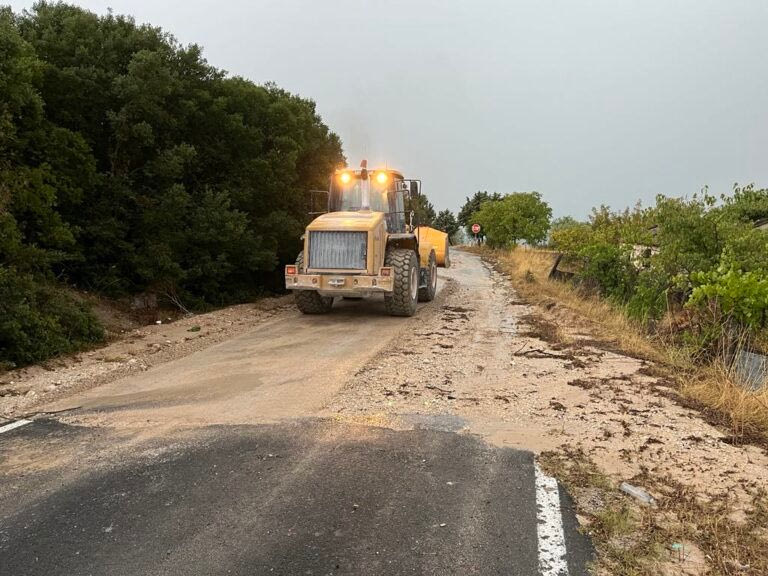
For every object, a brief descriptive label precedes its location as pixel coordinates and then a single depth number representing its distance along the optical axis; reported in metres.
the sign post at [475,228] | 47.09
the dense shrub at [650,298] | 9.28
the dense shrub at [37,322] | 7.06
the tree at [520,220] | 34.50
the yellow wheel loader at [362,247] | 10.27
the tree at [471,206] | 64.60
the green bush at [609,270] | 11.82
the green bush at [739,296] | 6.48
